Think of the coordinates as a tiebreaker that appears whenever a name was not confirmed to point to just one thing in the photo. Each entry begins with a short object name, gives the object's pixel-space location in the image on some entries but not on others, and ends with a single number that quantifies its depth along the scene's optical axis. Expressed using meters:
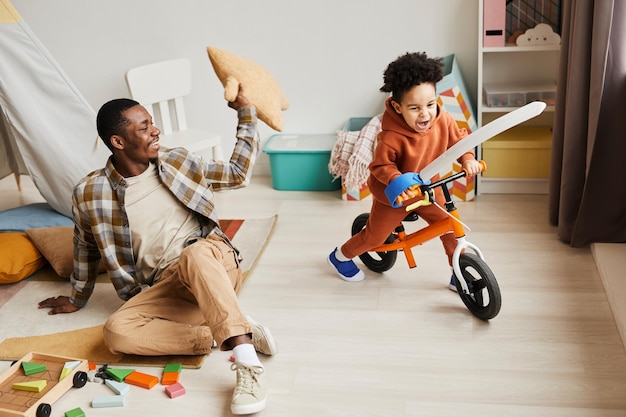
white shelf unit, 3.23
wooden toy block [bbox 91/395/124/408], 1.98
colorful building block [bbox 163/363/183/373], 2.10
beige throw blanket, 3.15
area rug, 2.22
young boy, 2.12
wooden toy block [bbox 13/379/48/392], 2.01
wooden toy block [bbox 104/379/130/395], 2.02
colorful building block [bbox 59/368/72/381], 2.06
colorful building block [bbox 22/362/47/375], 2.09
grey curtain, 2.37
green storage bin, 3.42
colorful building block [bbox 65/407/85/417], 1.93
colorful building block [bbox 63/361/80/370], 2.08
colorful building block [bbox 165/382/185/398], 2.00
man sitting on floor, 2.14
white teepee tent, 2.88
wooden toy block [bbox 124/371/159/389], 2.05
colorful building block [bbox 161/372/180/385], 2.06
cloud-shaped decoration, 3.06
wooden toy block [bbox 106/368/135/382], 2.08
